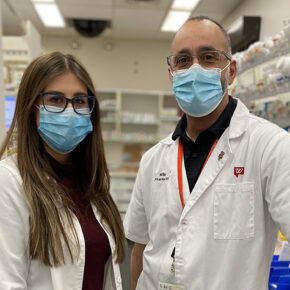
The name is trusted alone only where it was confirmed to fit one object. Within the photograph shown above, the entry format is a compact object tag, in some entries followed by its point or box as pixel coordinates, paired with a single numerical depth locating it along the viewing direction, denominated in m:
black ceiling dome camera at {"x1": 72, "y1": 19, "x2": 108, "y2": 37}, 6.02
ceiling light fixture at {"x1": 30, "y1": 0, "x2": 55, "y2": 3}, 5.12
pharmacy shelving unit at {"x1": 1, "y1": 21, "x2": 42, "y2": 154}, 3.56
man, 1.20
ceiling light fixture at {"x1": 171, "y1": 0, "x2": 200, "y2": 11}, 5.02
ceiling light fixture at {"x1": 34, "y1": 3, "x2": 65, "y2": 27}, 5.36
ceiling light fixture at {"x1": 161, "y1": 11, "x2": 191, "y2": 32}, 5.57
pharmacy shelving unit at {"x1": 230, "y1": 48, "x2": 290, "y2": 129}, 2.26
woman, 1.13
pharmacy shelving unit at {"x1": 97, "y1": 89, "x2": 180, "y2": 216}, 6.28
